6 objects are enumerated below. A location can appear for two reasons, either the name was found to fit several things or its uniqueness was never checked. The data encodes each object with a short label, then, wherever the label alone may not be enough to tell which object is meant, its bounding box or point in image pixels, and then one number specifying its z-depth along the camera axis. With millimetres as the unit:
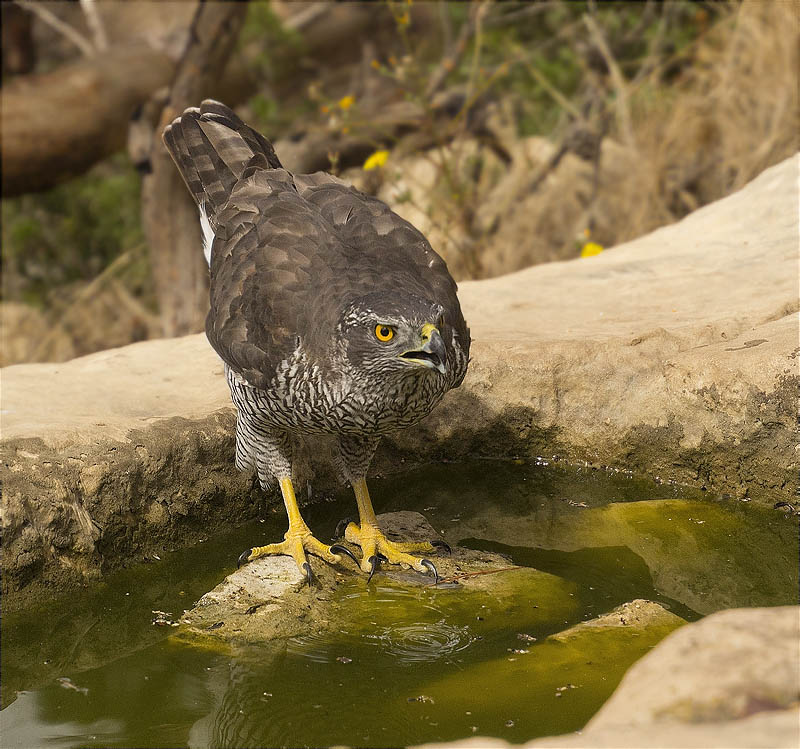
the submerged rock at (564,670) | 6066
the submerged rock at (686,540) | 7539
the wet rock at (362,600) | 7020
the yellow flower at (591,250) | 13609
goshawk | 6695
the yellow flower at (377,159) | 13227
